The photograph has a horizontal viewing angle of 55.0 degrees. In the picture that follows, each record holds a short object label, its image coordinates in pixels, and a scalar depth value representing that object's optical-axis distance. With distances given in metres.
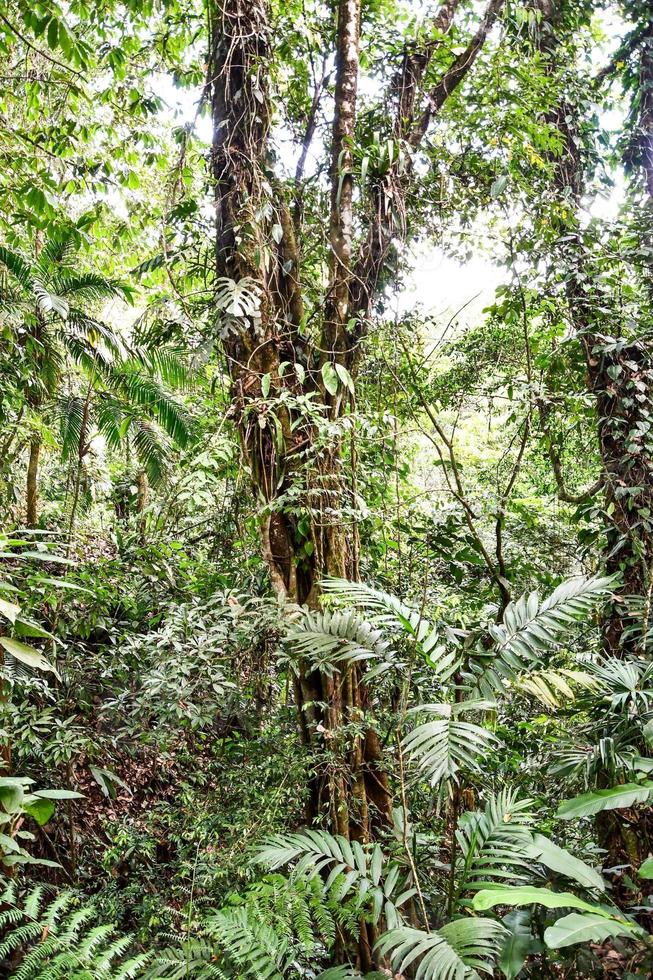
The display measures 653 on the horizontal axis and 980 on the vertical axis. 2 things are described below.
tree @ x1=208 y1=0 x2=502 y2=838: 2.39
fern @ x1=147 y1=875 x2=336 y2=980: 1.57
